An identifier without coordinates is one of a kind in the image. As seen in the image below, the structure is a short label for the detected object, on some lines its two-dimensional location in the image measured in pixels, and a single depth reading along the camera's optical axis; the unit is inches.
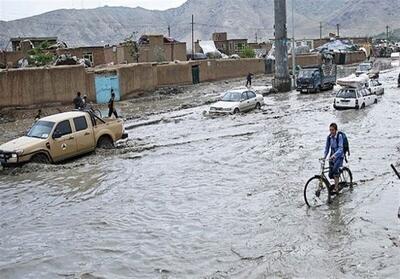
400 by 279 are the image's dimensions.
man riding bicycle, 500.4
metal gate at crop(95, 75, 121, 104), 1384.1
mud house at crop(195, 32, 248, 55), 3061.0
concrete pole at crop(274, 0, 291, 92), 1681.8
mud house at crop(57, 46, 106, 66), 1999.1
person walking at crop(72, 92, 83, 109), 1048.8
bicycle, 492.4
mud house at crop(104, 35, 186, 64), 2016.5
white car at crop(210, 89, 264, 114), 1160.8
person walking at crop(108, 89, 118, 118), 1067.3
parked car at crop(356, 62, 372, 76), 2062.0
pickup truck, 650.8
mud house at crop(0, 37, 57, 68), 1822.1
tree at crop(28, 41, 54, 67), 1508.4
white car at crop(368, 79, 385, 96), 1460.4
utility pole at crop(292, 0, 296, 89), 1799.0
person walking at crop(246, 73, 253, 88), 1773.3
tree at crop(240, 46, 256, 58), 2576.3
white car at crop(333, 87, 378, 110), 1186.6
